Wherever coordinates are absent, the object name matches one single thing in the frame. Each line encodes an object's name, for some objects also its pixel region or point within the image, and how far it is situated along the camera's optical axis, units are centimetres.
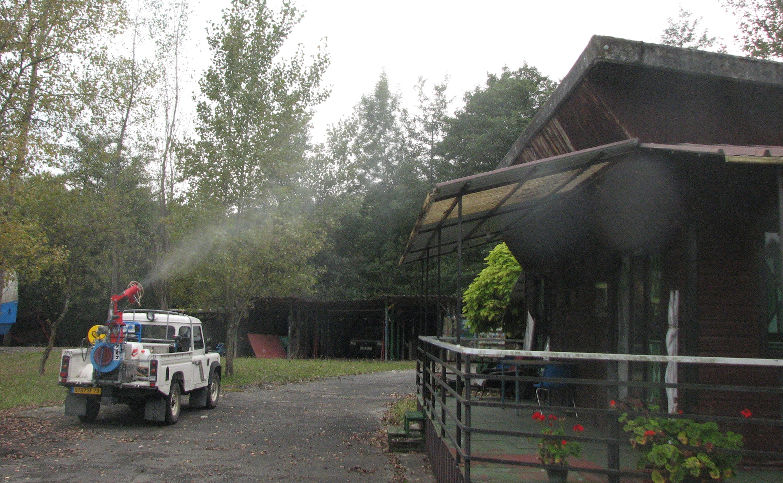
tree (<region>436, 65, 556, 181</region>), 3591
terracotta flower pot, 529
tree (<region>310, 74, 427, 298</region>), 3981
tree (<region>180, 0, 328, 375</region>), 1953
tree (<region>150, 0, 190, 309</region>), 2416
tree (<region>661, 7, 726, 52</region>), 3413
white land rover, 1074
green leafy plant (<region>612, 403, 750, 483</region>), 475
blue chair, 1008
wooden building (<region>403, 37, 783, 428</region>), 630
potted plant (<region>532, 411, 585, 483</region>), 516
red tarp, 3198
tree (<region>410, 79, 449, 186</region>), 4316
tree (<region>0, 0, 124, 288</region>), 1427
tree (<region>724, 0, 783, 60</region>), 2525
